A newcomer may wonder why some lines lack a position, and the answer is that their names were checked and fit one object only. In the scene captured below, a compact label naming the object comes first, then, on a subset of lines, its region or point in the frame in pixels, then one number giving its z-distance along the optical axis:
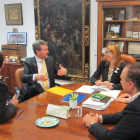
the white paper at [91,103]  1.67
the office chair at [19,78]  2.69
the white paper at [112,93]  1.98
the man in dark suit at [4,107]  1.42
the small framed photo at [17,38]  4.33
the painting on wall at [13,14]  4.23
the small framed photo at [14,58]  4.14
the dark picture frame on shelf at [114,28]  3.24
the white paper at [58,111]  1.49
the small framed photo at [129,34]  3.17
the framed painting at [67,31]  3.62
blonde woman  2.53
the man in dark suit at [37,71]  2.53
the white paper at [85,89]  2.15
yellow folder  2.10
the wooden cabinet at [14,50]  4.17
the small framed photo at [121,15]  3.13
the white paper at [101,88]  2.20
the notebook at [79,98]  1.86
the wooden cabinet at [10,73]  4.01
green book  1.76
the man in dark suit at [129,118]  1.05
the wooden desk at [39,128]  1.24
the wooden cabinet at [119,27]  3.09
